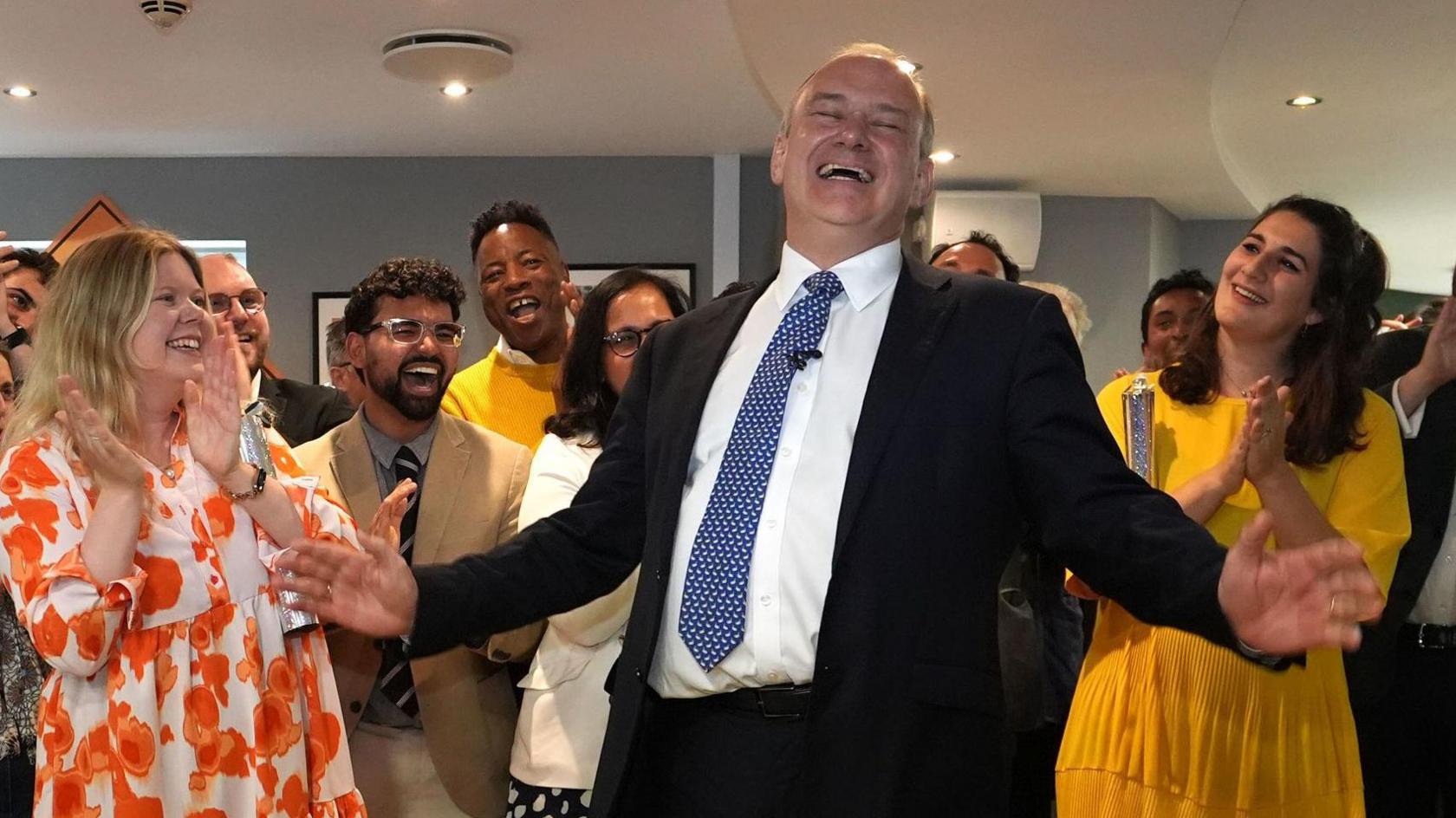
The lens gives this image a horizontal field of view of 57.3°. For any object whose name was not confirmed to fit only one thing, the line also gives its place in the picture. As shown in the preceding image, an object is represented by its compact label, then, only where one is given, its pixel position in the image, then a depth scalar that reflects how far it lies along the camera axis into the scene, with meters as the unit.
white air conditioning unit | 8.10
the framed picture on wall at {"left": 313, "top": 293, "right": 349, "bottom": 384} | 8.34
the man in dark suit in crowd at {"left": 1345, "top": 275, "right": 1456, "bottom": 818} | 3.01
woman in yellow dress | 2.34
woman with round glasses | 2.52
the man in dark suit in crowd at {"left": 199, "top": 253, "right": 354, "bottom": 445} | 3.60
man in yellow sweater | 3.47
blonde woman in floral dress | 2.14
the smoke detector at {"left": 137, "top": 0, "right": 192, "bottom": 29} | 4.82
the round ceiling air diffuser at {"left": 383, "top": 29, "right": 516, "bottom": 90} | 5.79
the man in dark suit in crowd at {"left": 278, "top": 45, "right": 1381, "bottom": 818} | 1.54
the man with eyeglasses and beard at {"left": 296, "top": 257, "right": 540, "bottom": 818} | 2.67
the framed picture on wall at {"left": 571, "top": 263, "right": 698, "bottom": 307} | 8.39
